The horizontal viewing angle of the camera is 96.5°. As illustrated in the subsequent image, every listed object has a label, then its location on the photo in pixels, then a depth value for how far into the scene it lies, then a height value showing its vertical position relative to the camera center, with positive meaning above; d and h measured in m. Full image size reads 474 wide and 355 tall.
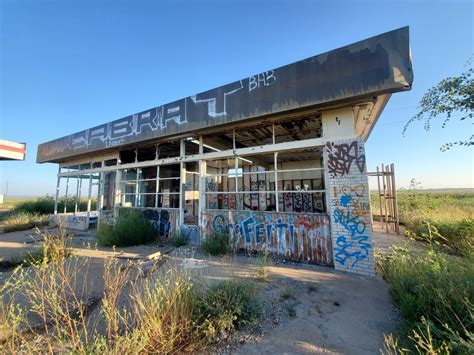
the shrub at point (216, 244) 6.87 -1.40
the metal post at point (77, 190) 13.41 +0.78
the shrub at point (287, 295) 3.93 -1.77
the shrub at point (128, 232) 8.09 -1.17
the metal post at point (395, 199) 9.30 +0.04
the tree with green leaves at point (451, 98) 6.41 +3.28
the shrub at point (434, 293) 2.54 -1.35
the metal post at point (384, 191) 9.75 +0.42
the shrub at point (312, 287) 4.32 -1.80
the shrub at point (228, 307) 2.86 -1.52
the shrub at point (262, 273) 4.66 -1.61
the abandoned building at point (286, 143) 5.25 +2.49
